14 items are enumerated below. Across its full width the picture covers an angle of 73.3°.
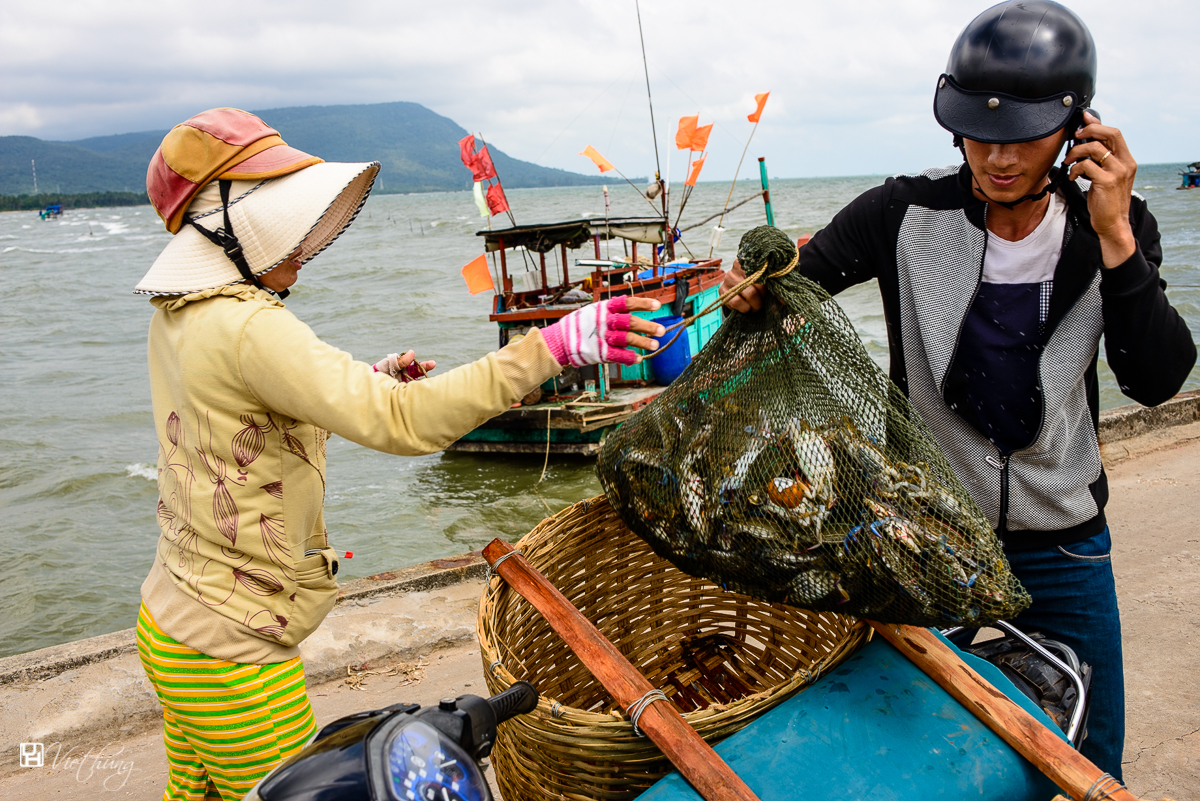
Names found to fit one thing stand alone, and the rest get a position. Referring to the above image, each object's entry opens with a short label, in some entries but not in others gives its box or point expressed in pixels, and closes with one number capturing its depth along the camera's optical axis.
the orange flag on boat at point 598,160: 10.41
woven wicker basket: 1.38
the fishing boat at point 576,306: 9.63
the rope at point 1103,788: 1.18
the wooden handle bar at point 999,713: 1.23
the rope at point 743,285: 1.55
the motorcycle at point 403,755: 0.90
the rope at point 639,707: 1.33
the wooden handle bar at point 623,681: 1.19
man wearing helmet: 1.53
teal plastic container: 1.24
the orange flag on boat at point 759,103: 9.41
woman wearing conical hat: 1.48
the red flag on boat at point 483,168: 9.67
